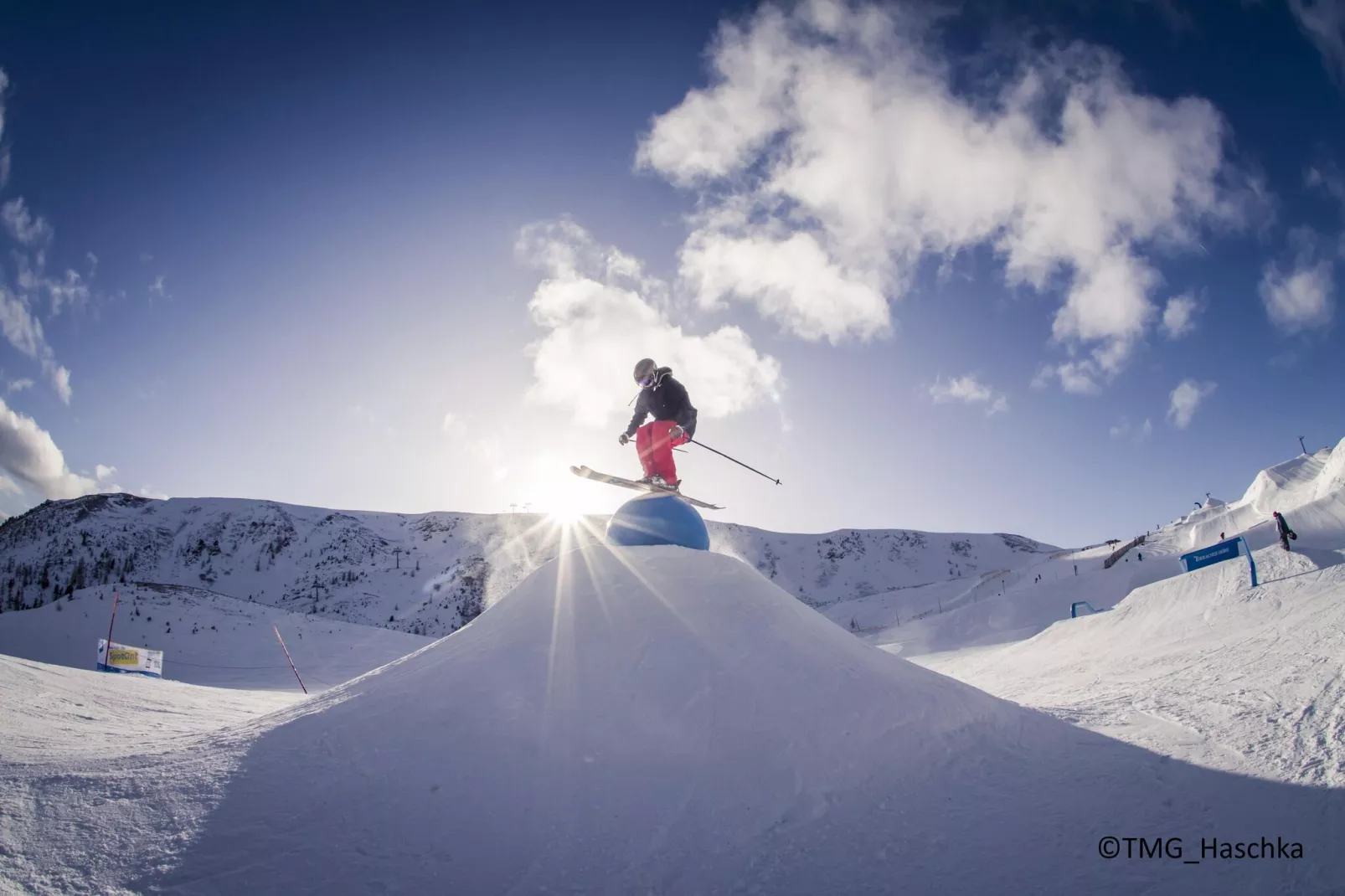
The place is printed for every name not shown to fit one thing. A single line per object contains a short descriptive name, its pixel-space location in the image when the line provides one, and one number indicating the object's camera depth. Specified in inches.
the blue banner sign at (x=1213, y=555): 536.1
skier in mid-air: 378.0
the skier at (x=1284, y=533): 532.1
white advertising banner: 708.0
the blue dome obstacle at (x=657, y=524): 345.7
